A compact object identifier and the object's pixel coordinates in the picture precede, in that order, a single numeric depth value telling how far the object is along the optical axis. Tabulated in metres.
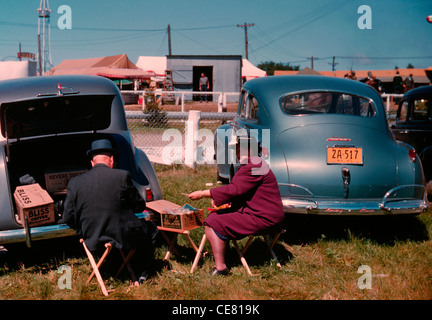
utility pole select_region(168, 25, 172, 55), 50.09
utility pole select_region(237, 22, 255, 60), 53.20
